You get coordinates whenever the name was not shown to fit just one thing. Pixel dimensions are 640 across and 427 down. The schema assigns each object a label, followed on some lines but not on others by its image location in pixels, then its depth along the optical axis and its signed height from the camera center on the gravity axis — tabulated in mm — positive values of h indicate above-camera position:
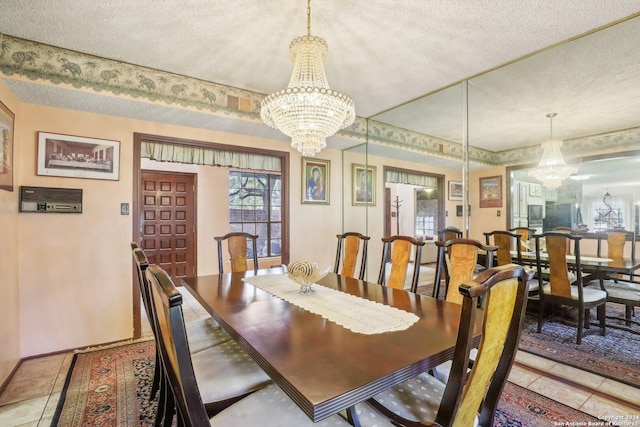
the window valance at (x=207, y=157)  3111 +681
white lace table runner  1325 -490
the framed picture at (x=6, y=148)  2043 +493
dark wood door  4941 -88
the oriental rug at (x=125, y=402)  1688 -1179
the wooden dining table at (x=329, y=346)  864 -493
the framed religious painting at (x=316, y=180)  3980 +495
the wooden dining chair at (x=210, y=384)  790 -724
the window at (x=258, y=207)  5969 +192
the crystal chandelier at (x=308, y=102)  1783 +706
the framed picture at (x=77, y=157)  2512 +530
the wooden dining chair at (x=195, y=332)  1489 -758
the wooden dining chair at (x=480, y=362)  820 -447
